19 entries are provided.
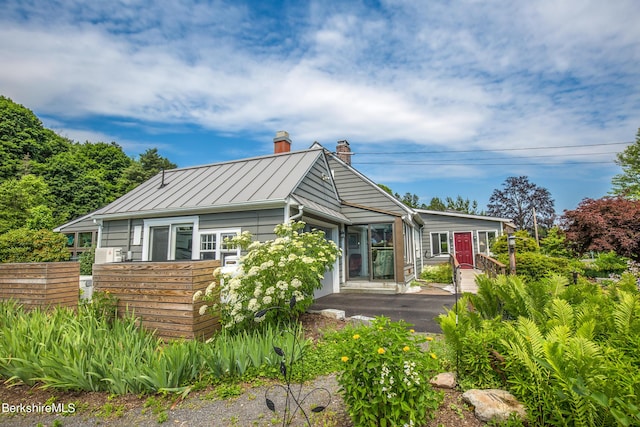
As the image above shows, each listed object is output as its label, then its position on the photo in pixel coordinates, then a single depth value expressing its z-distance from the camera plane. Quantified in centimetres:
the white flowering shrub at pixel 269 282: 477
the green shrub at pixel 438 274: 1472
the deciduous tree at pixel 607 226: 1070
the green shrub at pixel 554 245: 1739
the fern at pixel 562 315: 323
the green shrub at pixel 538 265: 1103
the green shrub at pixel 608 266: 1273
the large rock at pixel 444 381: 309
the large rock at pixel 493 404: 248
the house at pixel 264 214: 859
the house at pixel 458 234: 1841
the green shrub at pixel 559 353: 201
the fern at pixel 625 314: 298
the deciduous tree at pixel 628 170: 2847
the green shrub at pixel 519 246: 1397
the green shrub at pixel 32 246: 1256
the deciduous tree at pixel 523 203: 3403
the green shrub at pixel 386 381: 231
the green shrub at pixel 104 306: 554
